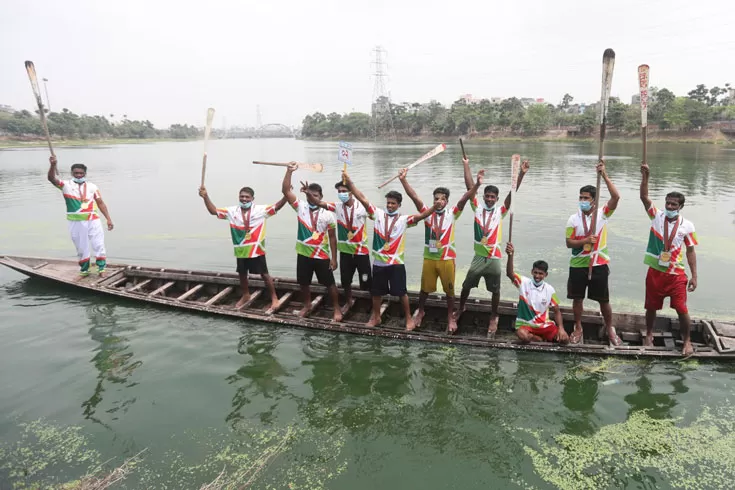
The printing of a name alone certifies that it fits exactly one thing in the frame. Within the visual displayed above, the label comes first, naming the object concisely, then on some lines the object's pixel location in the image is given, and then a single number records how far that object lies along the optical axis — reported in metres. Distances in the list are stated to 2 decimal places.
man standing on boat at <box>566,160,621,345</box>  6.07
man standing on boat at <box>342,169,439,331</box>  6.49
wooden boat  6.21
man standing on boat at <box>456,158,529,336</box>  6.37
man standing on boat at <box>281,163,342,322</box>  7.00
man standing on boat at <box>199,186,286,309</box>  7.31
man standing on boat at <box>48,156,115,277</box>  8.46
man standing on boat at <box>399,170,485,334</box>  6.34
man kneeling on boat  6.16
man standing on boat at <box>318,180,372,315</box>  6.88
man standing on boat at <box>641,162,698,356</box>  5.75
